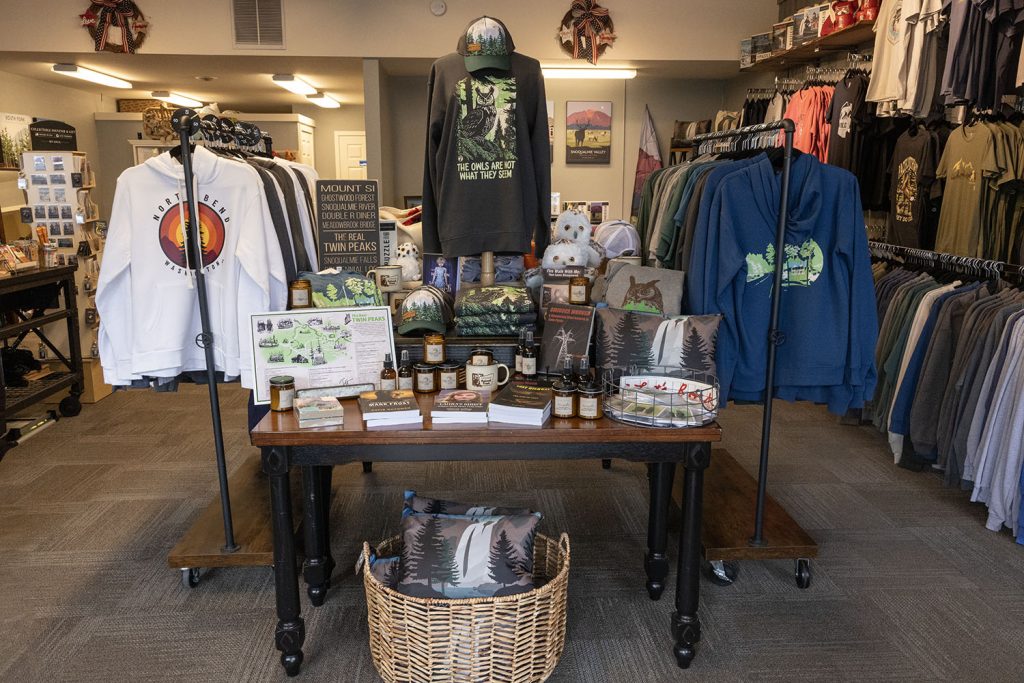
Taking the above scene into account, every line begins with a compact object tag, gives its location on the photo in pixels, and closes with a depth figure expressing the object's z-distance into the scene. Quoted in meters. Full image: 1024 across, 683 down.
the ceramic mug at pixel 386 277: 2.76
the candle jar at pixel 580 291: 2.47
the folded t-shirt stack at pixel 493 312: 2.47
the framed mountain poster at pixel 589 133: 7.38
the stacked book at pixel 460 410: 2.01
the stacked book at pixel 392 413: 1.99
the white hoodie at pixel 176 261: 2.40
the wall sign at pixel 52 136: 4.75
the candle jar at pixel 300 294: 2.42
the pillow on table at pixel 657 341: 2.24
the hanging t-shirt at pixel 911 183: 4.18
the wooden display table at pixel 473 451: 1.96
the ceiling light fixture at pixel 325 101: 10.08
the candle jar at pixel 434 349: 2.35
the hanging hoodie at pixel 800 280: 2.41
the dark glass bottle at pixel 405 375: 2.30
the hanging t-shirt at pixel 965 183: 3.70
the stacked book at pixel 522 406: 1.98
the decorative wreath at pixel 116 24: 6.05
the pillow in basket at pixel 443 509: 2.25
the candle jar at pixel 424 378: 2.27
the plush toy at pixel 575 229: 2.84
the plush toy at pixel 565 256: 2.65
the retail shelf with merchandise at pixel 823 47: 4.66
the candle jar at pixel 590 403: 2.05
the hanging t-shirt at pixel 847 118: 4.62
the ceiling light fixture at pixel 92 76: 7.24
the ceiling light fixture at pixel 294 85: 7.82
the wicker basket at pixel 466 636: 1.92
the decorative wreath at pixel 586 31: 6.21
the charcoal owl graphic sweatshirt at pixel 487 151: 2.77
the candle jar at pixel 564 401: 2.06
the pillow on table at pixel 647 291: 2.42
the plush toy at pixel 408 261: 2.96
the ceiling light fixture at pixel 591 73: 6.77
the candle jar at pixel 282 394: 2.11
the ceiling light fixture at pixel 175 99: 9.82
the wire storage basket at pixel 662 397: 2.01
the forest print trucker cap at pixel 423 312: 2.47
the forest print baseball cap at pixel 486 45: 2.64
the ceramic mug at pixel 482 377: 2.27
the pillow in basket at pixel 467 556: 2.03
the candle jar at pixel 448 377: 2.30
